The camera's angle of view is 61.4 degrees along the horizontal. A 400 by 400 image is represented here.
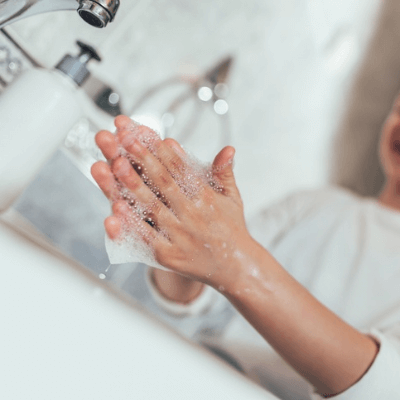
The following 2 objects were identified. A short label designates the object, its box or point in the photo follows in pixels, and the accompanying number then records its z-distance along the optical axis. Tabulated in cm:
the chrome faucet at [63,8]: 29
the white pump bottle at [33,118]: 33
